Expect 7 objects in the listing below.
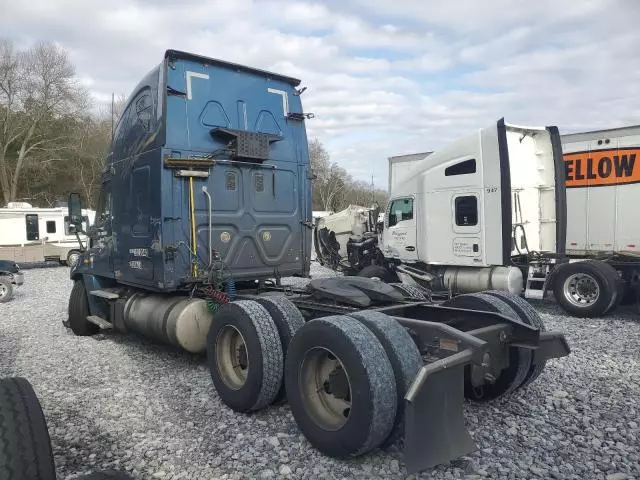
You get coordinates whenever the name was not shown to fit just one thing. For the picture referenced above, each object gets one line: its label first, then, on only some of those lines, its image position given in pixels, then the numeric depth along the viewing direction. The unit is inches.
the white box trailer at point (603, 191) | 394.0
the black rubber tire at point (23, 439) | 93.5
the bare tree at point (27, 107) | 1375.5
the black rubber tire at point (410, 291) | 218.4
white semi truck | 384.5
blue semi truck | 138.1
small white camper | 857.5
